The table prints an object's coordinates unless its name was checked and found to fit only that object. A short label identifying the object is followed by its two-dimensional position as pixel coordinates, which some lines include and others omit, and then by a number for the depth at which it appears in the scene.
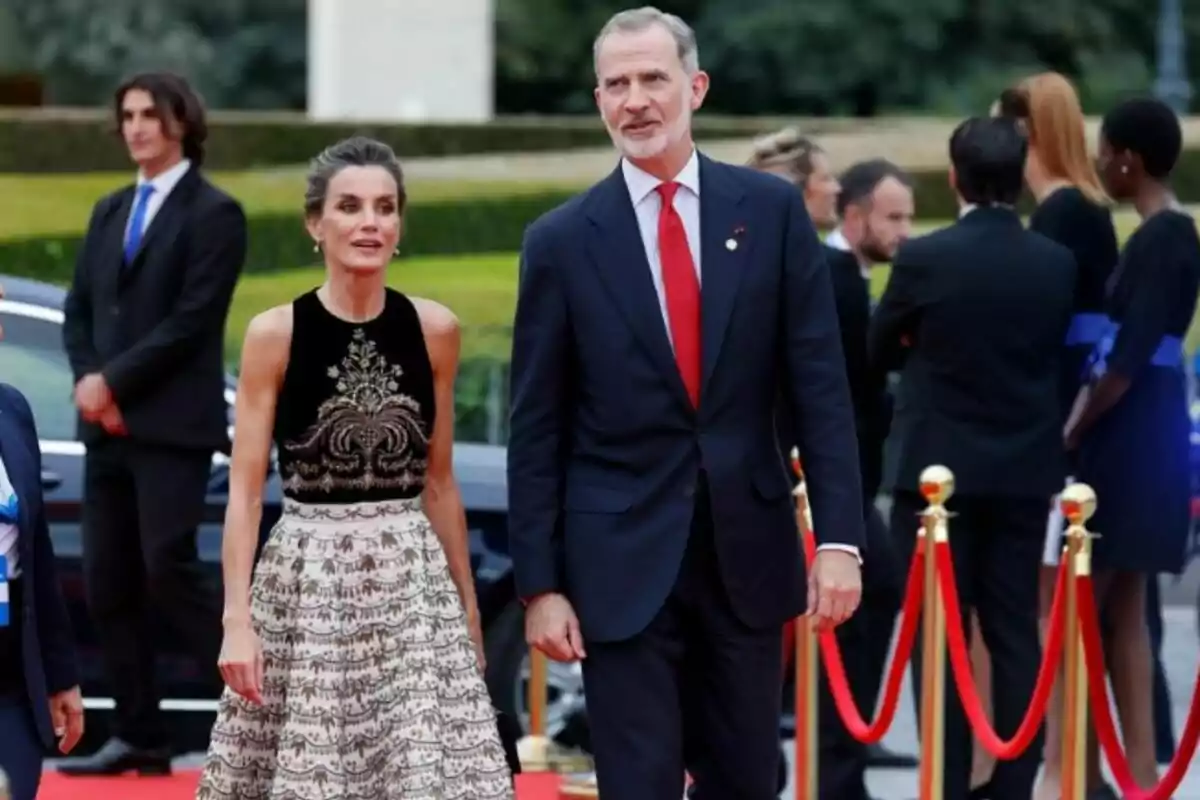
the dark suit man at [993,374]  14.58
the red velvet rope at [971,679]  13.32
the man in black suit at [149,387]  15.58
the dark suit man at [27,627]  10.93
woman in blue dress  15.39
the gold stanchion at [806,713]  15.46
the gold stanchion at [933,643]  14.00
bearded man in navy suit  10.73
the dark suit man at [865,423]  15.74
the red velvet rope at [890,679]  14.22
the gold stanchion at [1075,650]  13.12
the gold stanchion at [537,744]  16.48
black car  16.81
